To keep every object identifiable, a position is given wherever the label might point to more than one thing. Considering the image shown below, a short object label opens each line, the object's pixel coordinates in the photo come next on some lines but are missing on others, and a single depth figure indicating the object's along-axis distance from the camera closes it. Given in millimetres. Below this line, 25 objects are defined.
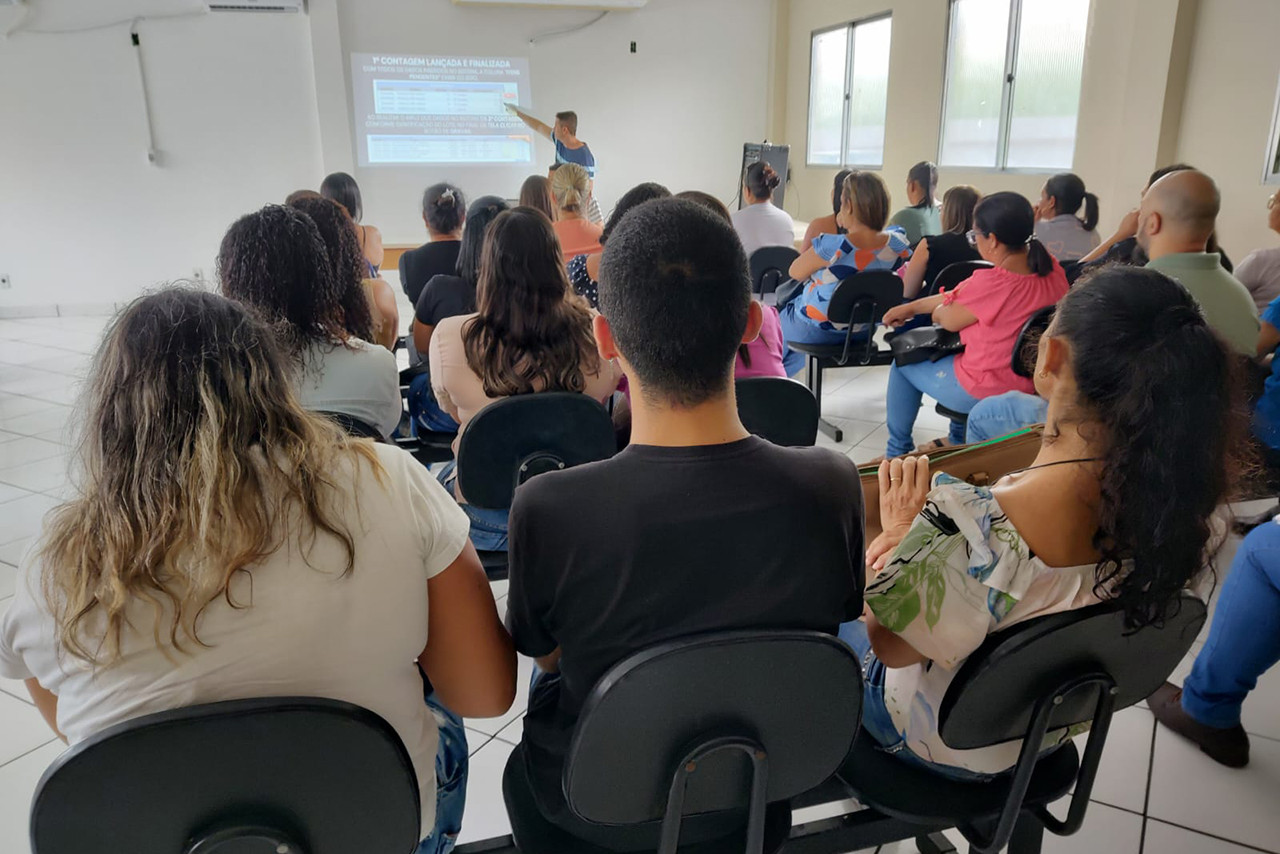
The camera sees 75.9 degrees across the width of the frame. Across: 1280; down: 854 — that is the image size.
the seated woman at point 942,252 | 3906
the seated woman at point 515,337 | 1950
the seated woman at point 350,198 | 4086
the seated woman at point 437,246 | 3580
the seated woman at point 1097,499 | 980
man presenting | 6691
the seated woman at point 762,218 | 4598
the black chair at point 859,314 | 3430
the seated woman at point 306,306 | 1802
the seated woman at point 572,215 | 3709
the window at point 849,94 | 7418
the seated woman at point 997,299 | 2713
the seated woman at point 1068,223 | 4293
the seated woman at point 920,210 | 4996
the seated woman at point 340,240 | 2086
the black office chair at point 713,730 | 837
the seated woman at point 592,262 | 2834
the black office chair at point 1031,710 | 974
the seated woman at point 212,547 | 811
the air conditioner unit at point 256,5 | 6789
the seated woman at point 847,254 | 3617
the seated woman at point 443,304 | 2607
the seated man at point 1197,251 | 2393
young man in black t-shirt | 900
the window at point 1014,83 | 5746
